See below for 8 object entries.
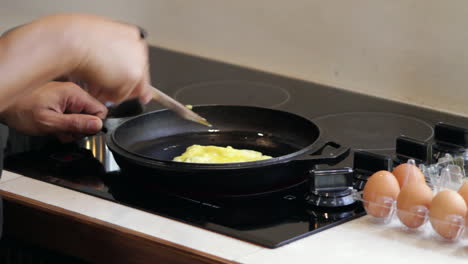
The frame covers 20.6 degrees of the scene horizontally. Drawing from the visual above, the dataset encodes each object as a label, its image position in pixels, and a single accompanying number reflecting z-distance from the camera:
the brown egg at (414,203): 1.50
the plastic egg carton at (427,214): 1.47
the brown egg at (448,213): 1.47
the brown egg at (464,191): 1.50
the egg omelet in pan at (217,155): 1.68
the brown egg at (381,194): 1.52
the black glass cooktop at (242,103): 1.55
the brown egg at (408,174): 1.55
